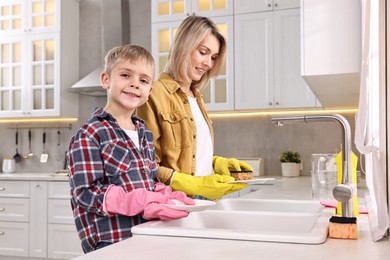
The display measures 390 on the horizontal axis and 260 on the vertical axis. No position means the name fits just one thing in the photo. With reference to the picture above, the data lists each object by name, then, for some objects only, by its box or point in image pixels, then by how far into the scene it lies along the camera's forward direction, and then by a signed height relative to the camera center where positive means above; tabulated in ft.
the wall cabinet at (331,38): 6.27 +1.13
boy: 4.13 -0.35
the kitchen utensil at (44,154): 16.27 -0.93
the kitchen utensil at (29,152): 16.52 -0.90
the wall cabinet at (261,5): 12.86 +3.21
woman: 5.92 +0.25
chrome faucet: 3.84 -0.30
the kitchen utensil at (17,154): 16.58 -0.95
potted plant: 13.38 -1.02
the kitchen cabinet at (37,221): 13.89 -2.74
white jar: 16.19 -1.29
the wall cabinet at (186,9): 13.47 +3.30
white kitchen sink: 3.81 -0.92
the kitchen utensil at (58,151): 16.31 -0.83
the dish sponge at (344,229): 3.72 -0.79
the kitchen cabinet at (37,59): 15.17 +2.13
